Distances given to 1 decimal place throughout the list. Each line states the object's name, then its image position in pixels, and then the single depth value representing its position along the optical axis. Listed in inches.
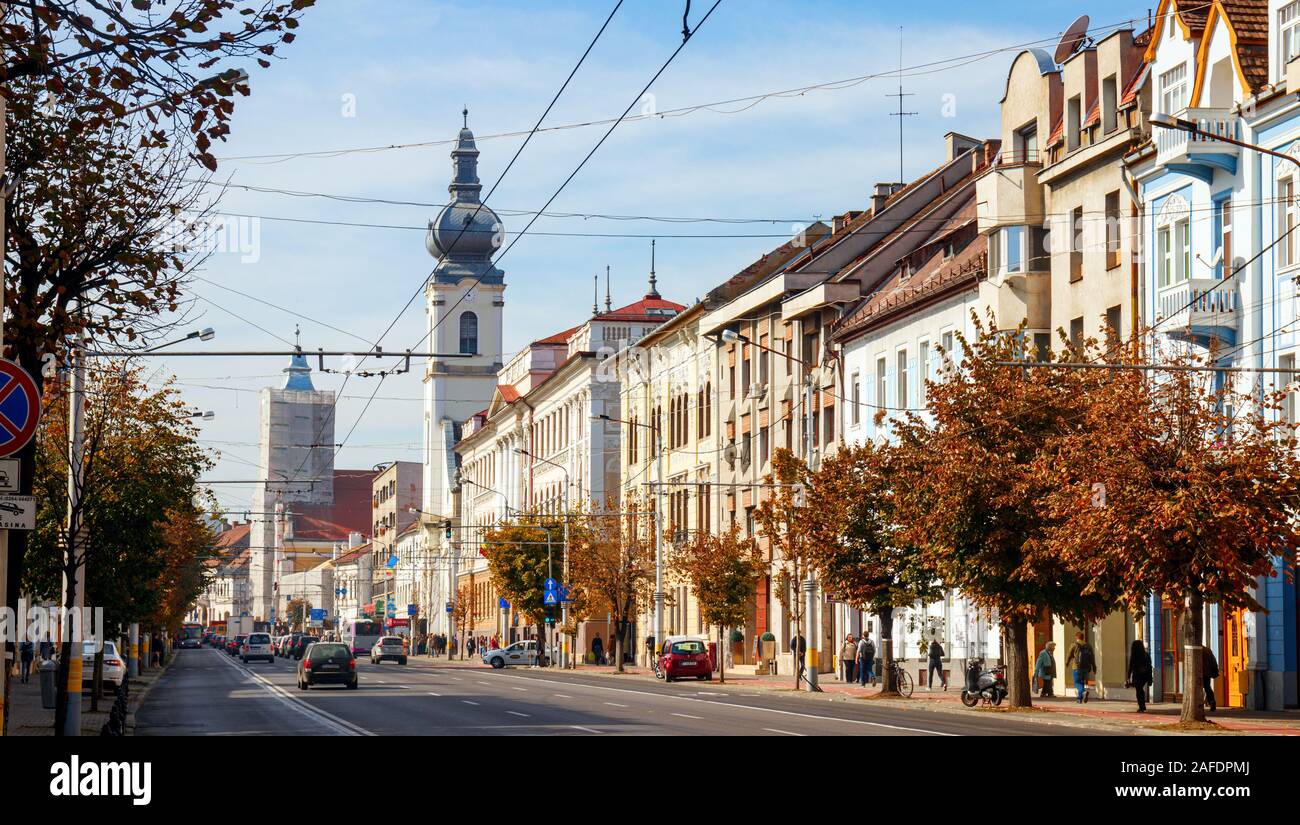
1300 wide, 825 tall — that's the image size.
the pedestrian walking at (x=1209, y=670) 1368.1
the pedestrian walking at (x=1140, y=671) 1446.9
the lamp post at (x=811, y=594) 1926.7
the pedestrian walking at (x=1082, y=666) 1617.9
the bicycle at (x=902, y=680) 1785.2
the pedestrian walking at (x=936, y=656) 1932.8
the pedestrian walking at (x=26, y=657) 2491.4
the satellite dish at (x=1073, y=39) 1892.2
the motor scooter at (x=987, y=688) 1531.7
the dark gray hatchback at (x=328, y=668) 2092.8
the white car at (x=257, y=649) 3969.0
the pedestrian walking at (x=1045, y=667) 1679.4
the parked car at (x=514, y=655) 3489.2
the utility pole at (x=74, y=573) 1079.6
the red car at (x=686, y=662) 2389.3
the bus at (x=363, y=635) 4439.0
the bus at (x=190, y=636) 6875.0
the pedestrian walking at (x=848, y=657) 2172.7
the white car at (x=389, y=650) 3779.5
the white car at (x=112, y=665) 1956.3
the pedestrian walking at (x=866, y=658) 2078.0
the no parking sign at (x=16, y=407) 534.0
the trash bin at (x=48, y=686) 1430.9
